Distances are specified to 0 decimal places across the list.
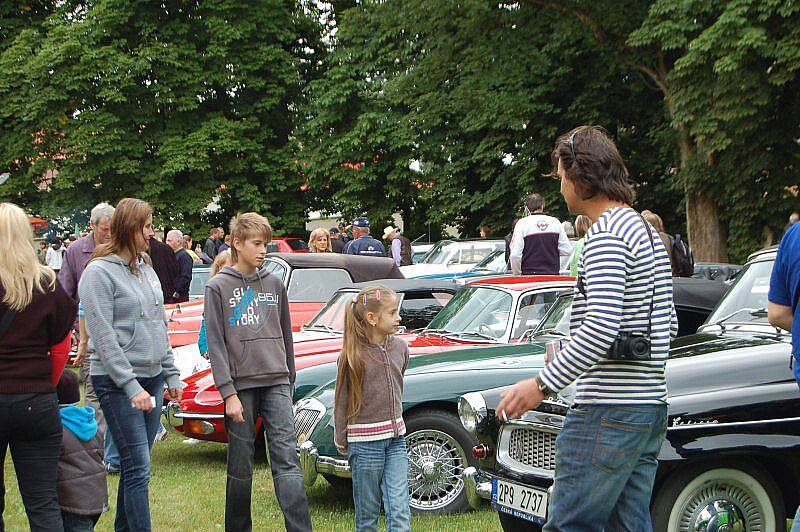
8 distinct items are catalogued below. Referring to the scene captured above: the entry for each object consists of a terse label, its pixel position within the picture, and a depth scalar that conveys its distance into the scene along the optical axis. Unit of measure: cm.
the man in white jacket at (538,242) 1152
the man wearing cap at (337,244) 2169
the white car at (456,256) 2105
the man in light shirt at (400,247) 2258
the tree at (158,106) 3117
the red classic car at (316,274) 1173
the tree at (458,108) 2612
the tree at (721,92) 1827
